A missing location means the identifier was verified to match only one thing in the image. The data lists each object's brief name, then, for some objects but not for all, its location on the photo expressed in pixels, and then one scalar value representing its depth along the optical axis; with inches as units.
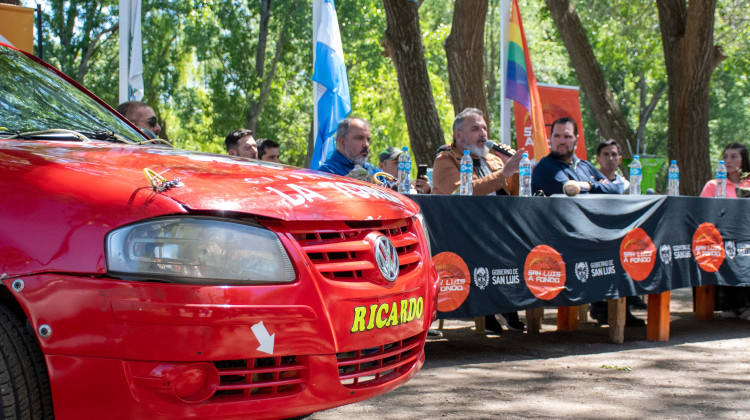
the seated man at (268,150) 695.7
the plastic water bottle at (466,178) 498.3
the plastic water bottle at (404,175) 493.4
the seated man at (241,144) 621.9
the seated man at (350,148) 552.4
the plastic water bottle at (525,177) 510.0
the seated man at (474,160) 539.8
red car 196.1
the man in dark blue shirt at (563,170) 566.8
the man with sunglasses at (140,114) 514.3
